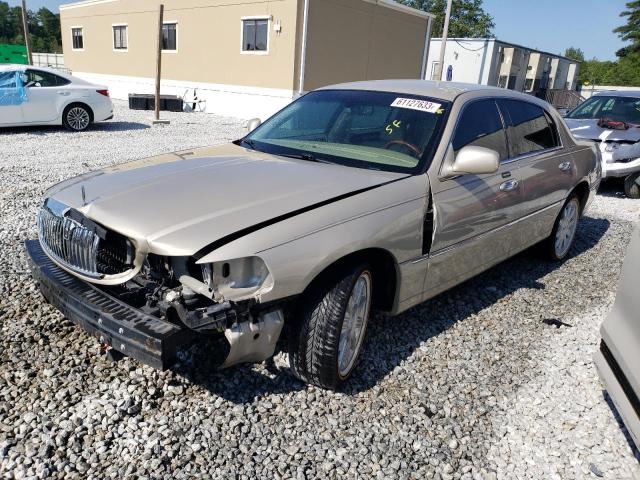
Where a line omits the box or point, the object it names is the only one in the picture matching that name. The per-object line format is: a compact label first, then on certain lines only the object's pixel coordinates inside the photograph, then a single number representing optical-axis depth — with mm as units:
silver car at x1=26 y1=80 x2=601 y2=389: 2465
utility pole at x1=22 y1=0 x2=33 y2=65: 25734
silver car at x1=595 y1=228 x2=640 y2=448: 2402
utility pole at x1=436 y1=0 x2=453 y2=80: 19722
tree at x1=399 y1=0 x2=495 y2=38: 53781
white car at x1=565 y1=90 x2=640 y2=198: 8820
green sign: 28547
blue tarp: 11078
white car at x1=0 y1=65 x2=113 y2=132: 11281
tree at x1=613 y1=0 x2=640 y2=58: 65625
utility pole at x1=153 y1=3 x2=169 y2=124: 14423
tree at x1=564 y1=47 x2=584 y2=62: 122069
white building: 29922
